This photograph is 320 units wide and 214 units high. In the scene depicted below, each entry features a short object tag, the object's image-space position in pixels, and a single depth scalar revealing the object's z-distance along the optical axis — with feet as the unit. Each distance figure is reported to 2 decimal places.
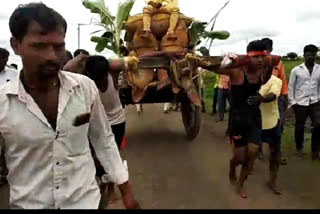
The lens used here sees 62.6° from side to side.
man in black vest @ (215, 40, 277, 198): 9.81
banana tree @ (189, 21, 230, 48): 14.60
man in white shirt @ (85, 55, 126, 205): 8.29
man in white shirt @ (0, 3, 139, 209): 4.06
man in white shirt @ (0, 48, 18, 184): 11.21
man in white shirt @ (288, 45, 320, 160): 13.38
